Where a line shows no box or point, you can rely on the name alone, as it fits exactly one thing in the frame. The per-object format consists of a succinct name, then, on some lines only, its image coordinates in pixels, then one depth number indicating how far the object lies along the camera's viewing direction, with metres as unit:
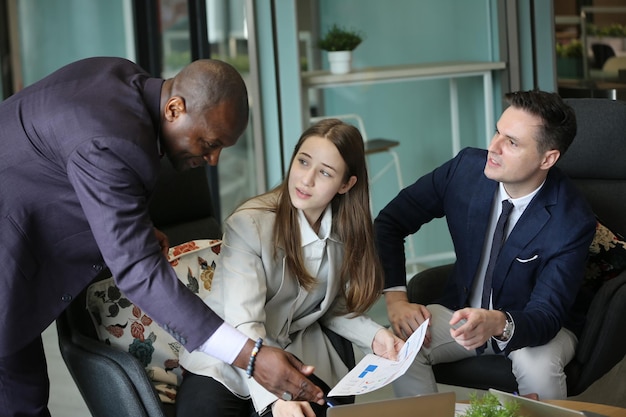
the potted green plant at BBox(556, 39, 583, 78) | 5.06
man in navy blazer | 2.76
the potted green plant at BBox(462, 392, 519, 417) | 1.85
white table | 4.67
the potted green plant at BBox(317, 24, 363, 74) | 4.69
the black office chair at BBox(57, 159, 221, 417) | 2.45
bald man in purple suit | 2.00
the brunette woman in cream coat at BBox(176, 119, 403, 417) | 2.55
